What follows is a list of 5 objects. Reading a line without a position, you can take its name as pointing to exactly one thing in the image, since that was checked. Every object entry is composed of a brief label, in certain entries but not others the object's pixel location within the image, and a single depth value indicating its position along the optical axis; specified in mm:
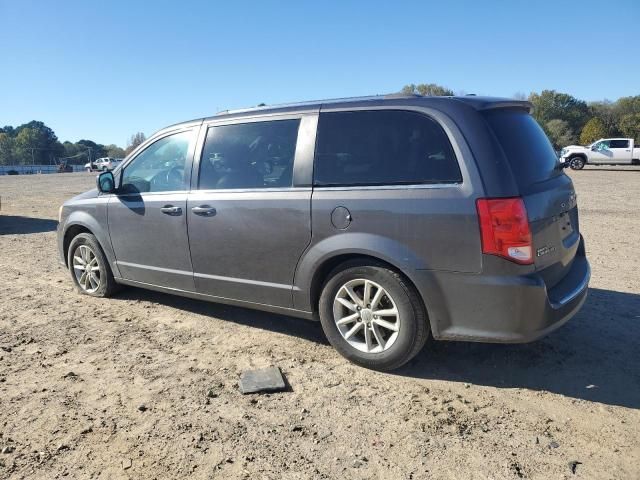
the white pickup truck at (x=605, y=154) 30672
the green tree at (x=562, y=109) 87312
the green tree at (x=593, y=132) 70625
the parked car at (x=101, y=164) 54462
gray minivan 3045
